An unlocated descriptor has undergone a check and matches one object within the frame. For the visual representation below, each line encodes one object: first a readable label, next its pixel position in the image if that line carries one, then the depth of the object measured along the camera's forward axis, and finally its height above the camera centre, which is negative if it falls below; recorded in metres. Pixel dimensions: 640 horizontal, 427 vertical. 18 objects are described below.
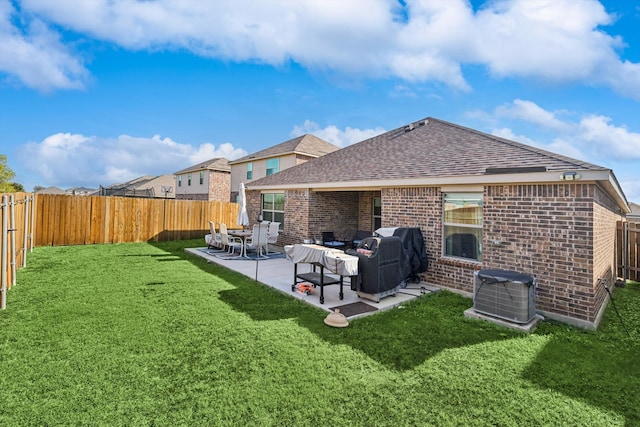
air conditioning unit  5.11 -1.31
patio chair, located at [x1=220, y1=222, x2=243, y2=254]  11.43 -0.96
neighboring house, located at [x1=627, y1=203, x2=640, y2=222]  25.93 +1.37
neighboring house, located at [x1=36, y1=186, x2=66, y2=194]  55.38 +4.42
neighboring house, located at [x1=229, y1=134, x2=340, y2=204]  21.95 +4.70
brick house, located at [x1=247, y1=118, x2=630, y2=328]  5.41 +0.30
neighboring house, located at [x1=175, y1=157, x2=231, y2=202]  30.34 +3.74
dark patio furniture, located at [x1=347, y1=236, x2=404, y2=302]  6.25 -1.04
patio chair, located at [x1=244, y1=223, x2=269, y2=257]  10.39 -0.67
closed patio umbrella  11.80 -0.02
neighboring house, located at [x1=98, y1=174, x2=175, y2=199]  37.45 +4.72
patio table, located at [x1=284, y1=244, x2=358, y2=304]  5.98 -0.90
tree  31.58 +4.07
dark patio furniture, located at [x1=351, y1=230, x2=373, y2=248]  11.23 -0.61
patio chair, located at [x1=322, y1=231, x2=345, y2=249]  11.09 -0.91
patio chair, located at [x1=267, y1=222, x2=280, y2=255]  11.91 -0.61
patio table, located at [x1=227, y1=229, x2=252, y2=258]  11.17 -0.75
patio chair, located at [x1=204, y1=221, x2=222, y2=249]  12.22 -0.95
